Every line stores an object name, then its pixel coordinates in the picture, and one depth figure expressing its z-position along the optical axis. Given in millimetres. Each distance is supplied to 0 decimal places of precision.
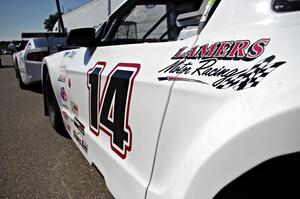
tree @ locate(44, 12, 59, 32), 67338
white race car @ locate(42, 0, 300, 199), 713
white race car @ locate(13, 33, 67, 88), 6492
